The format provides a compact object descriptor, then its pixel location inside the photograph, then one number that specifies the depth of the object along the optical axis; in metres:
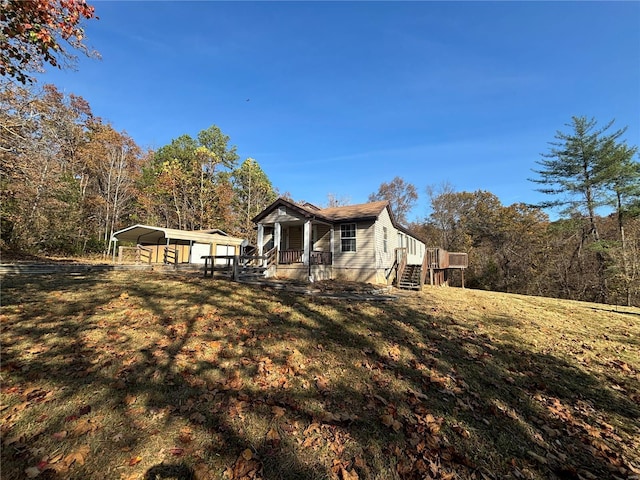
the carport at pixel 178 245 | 24.56
